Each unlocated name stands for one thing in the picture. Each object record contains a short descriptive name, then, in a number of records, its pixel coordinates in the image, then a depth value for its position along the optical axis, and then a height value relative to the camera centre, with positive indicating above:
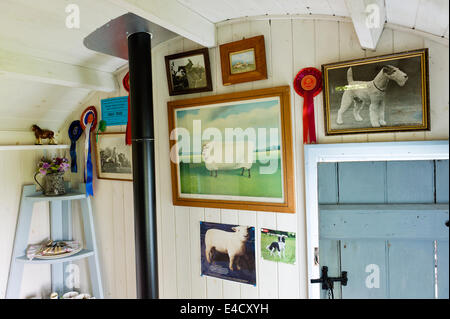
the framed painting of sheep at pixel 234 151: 1.25 +0.03
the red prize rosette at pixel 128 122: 1.63 +0.21
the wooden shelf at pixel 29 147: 1.63 +0.09
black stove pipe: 1.23 -0.02
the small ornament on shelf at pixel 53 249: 1.68 -0.49
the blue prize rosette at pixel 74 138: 1.83 +0.15
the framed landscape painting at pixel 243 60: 1.24 +0.41
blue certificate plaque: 1.67 +0.29
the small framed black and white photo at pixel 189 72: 1.38 +0.40
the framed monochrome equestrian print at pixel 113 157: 1.69 +0.02
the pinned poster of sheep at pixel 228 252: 1.36 -0.44
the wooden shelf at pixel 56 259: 1.63 -0.53
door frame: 1.02 -0.01
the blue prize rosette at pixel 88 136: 1.77 +0.15
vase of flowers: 1.72 -0.05
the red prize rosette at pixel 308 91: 1.18 +0.25
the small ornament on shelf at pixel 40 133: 1.74 +0.18
